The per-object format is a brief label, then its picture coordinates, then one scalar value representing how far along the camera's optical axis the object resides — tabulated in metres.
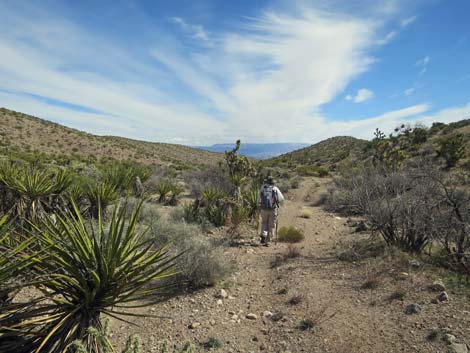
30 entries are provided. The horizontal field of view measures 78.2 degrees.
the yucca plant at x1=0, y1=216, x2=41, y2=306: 2.27
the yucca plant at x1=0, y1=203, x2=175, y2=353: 2.48
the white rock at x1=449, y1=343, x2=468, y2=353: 3.38
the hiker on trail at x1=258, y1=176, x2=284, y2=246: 8.01
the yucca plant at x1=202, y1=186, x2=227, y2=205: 10.28
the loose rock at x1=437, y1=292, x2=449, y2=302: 4.36
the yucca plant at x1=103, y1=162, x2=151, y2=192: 9.78
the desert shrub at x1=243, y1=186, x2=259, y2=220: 10.23
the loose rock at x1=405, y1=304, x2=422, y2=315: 4.19
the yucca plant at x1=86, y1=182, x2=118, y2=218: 7.21
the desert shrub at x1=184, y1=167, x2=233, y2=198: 14.58
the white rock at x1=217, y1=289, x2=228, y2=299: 5.16
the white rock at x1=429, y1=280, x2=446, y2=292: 4.64
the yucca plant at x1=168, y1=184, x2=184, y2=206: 13.25
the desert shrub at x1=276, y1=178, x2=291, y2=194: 17.86
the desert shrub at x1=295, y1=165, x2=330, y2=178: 22.99
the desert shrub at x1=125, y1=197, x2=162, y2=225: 8.95
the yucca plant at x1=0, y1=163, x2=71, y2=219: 5.45
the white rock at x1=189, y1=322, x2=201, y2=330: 4.28
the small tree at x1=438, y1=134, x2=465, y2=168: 17.66
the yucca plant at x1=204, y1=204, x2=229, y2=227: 9.57
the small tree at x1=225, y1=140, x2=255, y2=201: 12.75
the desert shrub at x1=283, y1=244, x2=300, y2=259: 6.89
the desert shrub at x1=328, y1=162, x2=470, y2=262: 5.47
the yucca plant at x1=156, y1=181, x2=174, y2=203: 13.42
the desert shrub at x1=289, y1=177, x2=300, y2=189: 18.71
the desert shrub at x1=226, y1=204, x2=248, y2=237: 8.70
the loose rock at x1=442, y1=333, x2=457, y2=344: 3.54
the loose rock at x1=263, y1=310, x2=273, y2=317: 4.56
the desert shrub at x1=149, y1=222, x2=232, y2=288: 5.48
